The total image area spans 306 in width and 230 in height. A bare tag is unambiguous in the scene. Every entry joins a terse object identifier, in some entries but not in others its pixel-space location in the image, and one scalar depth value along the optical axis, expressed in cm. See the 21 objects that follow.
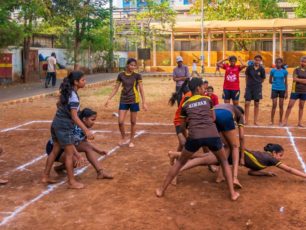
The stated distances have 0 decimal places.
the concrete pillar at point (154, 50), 3301
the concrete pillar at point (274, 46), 2902
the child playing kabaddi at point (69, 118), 492
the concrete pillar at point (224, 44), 3043
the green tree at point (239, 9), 3254
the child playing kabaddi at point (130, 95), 721
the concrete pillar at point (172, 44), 3184
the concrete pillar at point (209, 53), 3047
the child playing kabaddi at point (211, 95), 647
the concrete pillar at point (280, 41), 2923
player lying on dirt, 495
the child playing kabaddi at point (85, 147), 522
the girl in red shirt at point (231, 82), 919
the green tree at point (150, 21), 3209
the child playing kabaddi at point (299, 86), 880
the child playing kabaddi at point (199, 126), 444
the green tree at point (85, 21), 2017
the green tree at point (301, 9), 3048
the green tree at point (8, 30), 1582
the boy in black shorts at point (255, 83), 919
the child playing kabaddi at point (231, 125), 475
